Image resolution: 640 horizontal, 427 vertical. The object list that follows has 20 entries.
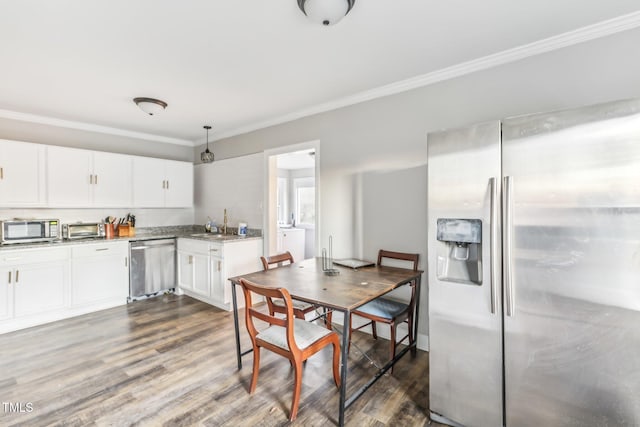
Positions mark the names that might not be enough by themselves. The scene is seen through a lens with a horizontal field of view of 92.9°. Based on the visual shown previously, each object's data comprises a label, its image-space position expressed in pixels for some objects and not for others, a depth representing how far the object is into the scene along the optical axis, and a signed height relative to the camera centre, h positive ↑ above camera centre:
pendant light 4.32 +0.78
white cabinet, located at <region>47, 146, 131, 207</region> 3.83 +0.46
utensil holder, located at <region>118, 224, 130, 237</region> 4.46 -0.27
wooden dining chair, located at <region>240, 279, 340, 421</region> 1.87 -0.86
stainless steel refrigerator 1.44 -0.32
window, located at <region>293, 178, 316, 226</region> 7.18 +0.26
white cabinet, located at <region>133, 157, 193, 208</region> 4.58 +0.46
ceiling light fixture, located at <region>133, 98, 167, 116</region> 3.27 +1.16
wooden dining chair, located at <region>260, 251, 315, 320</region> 2.59 -0.82
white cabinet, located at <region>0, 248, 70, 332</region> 3.27 -0.83
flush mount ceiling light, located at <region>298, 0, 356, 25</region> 1.65 +1.12
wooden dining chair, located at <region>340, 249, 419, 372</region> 2.41 -0.82
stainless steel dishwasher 4.22 -0.80
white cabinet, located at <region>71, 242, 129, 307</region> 3.73 -0.79
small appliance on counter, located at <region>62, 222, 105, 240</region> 3.98 -0.24
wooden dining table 1.84 -0.55
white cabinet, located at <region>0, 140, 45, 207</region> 3.48 +0.46
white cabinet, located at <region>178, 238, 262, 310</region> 3.91 -0.72
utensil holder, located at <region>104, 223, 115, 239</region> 4.34 -0.27
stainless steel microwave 3.49 -0.21
